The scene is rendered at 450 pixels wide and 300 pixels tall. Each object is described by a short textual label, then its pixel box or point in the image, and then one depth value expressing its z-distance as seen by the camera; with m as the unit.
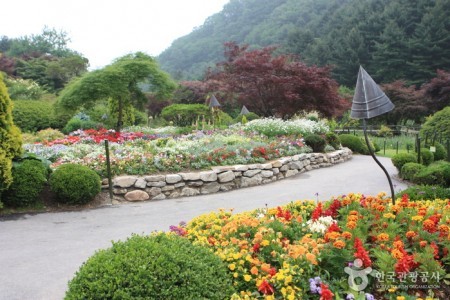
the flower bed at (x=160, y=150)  8.21
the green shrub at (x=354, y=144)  15.52
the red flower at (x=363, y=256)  2.81
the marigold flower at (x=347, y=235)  3.10
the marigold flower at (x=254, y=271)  2.74
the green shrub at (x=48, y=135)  12.40
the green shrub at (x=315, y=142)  12.19
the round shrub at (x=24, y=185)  6.42
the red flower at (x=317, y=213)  3.96
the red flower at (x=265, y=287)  2.62
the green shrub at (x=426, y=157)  10.43
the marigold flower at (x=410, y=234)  3.19
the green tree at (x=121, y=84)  13.09
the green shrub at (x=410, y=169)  8.65
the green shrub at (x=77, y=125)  14.97
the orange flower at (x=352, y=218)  3.49
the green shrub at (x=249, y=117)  18.62
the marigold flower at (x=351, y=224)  3.35
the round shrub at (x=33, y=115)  15.03
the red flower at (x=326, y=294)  2.46
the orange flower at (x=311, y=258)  2.84
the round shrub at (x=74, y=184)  6.67
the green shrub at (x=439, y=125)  12.45
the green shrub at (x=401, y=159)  9.55
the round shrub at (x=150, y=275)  2.35
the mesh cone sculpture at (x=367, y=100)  4.05
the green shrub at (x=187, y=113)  20.09
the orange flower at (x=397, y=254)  2.78
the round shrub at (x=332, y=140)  13.71
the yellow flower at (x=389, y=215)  3.55
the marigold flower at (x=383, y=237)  3.05
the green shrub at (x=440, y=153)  11.81
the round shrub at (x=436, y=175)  7.45
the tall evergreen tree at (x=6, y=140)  6.17
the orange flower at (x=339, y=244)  2.95
